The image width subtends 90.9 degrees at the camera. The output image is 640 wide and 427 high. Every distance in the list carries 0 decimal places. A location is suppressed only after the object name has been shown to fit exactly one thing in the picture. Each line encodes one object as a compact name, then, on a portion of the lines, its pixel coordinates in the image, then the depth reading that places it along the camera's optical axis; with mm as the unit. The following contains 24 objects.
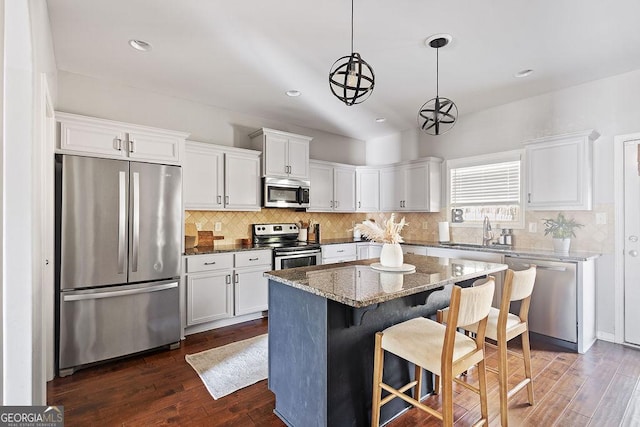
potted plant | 3312
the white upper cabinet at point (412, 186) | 4707
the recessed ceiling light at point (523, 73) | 3197
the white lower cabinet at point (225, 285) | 3422
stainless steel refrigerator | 2637
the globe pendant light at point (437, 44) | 2496
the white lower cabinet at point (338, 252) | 4551
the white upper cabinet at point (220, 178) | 3684
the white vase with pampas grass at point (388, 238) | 2109
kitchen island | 1697
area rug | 2457
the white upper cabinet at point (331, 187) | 4961
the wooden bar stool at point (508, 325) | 1866
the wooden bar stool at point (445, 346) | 1488
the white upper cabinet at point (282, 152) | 4266
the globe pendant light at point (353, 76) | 1843
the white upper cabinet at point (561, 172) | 3311
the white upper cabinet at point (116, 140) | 2713
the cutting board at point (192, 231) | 3924
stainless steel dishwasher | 3070
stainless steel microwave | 4270
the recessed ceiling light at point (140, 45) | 2686
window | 4044
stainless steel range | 4078
